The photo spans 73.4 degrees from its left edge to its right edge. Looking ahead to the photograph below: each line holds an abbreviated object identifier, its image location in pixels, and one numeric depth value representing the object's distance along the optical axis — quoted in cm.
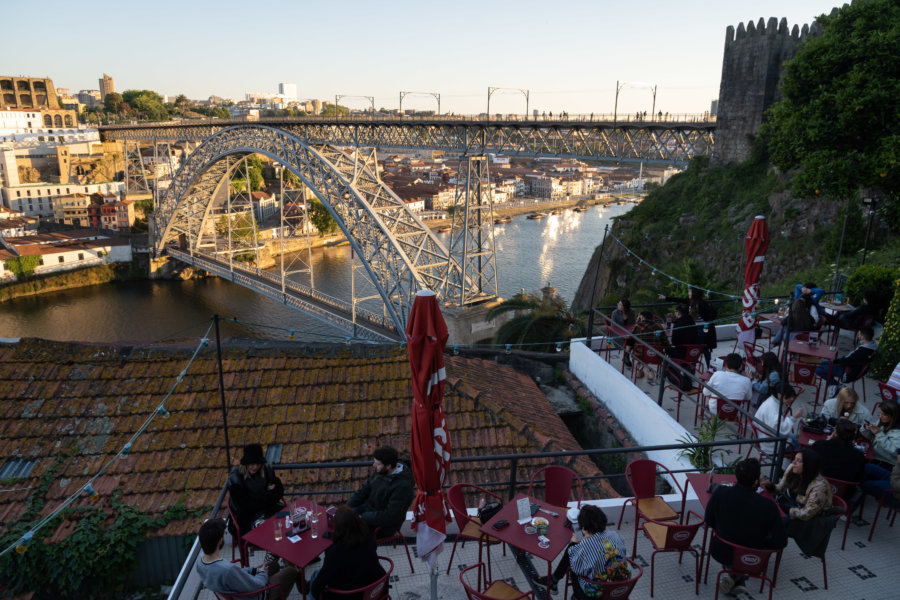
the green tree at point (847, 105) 963
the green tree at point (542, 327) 1179
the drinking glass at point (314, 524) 342
